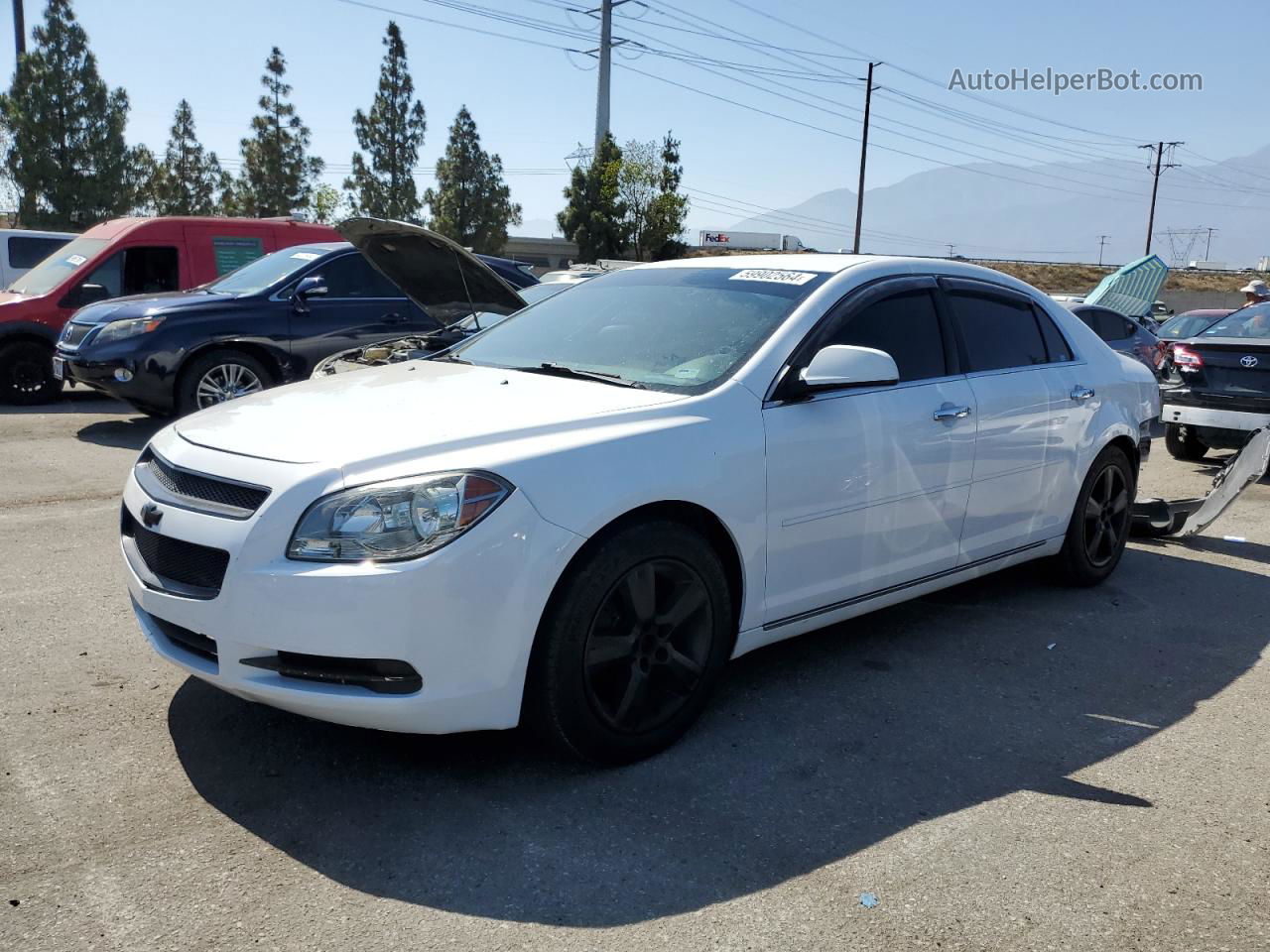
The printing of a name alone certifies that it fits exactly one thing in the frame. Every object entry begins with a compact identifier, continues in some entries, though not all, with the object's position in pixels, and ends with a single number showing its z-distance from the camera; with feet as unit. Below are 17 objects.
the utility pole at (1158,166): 224.98
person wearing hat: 46.59
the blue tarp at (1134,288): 57.11
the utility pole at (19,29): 95.40
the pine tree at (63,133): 124.57
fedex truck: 283.79
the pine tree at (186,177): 171.12
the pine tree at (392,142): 178.50
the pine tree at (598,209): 160.35
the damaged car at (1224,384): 30.66
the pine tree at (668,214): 157.99
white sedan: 9.63
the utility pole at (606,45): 155.22
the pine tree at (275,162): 166.20
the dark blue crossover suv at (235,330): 30.32
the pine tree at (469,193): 178.70
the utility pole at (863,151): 144.87
